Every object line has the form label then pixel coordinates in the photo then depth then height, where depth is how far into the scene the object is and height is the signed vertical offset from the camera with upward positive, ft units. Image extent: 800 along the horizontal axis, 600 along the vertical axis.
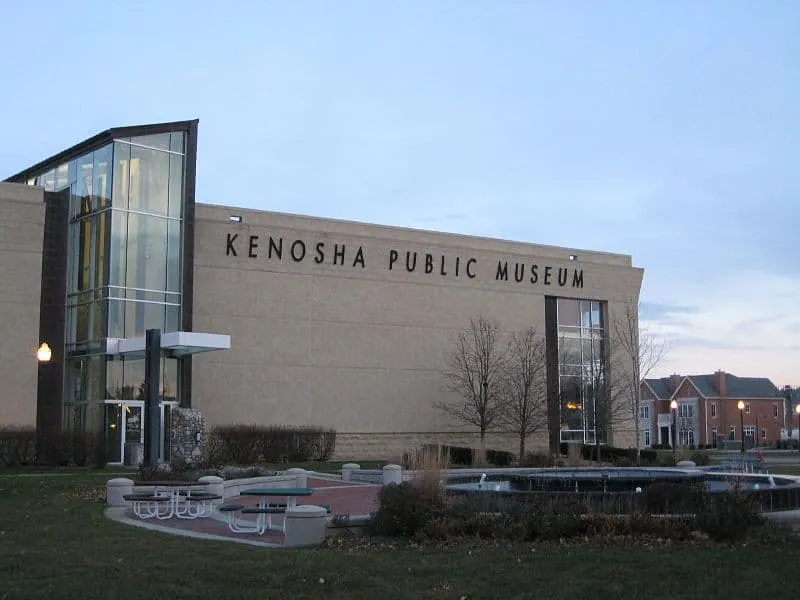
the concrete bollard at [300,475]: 89.89 -6.01
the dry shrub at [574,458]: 111.14 -5.32
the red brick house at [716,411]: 330.13 +0.32
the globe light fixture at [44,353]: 80.02 +4.59
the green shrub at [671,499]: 47.70 -4.30
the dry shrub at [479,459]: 117.91 -5.77
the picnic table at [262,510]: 51.98 -5.31
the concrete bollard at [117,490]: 64.75 -5.28
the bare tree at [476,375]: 147.64 +5.51
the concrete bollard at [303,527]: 46.62 -5.55
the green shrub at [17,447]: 109.81 -4.22
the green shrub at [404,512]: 47.91 -4.96
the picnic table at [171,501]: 59.22 -5.75
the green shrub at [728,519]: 43.14 -4.72
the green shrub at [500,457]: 127.59 -6.13
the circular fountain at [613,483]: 53.47 -4.99
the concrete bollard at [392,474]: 89.45 -5.75
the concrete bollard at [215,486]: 69.92 -5.42
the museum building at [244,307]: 121.49 +14.52
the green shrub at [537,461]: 117.91 -5.99
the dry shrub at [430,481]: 51.46 -3.88
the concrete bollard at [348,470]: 98.68 -5.98
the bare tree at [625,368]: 148.15 +7.17
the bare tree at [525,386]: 144.77 +3.82
